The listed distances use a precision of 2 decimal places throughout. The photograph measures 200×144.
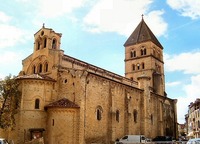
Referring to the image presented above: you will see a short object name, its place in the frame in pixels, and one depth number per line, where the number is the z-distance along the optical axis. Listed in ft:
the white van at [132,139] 117.70
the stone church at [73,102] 102.17
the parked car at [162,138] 143.54
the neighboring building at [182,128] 364.69
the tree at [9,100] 99.86
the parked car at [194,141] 72.78
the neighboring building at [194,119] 196.95
